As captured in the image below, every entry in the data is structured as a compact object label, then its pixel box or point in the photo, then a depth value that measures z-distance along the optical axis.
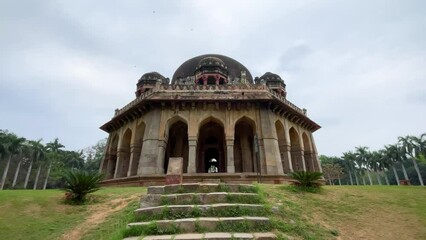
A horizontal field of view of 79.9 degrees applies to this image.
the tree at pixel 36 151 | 40.33
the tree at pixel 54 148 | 44.27
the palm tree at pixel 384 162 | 42.81
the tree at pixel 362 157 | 47.31
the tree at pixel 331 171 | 40.41
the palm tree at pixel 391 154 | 41.41
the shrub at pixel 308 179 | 8.52
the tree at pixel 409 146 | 37.41
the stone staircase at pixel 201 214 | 4.61
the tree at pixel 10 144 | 36.32
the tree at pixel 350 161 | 50.38
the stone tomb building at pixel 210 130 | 14.97
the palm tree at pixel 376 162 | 44.25
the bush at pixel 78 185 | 7.59
